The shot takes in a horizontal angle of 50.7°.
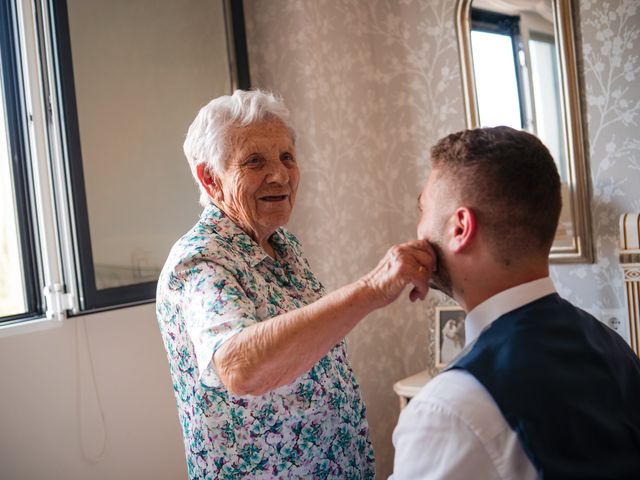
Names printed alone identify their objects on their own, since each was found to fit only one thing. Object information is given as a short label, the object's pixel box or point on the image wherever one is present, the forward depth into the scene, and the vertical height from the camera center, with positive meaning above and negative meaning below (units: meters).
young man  0.87 -0.21
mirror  2.40 +0.46
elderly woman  1.14 -0.16
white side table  2.55 -0.64
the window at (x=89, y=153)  2.17 +0.33
